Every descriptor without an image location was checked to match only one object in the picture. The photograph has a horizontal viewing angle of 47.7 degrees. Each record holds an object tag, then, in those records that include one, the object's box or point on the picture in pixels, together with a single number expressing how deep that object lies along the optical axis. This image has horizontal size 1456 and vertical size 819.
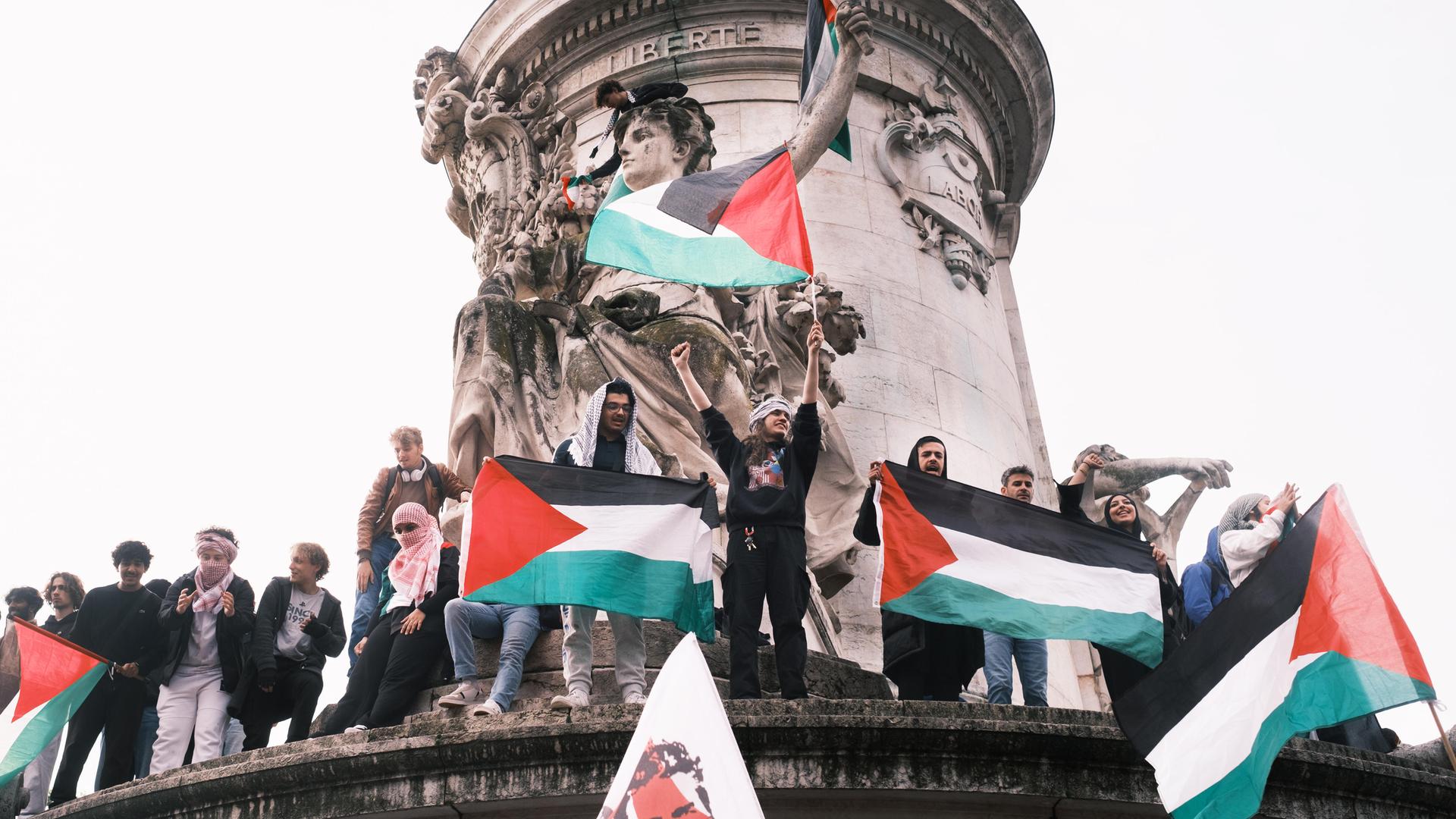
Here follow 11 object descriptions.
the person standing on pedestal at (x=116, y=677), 9.42
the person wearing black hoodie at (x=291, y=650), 9.15
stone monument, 11.41
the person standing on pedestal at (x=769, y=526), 8.16
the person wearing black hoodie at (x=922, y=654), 8.91
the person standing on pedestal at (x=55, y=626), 9.96
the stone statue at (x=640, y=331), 11.20
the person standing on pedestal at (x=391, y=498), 9.76
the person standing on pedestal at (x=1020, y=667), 8.70
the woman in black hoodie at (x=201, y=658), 9.00
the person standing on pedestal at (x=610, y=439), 9.09
